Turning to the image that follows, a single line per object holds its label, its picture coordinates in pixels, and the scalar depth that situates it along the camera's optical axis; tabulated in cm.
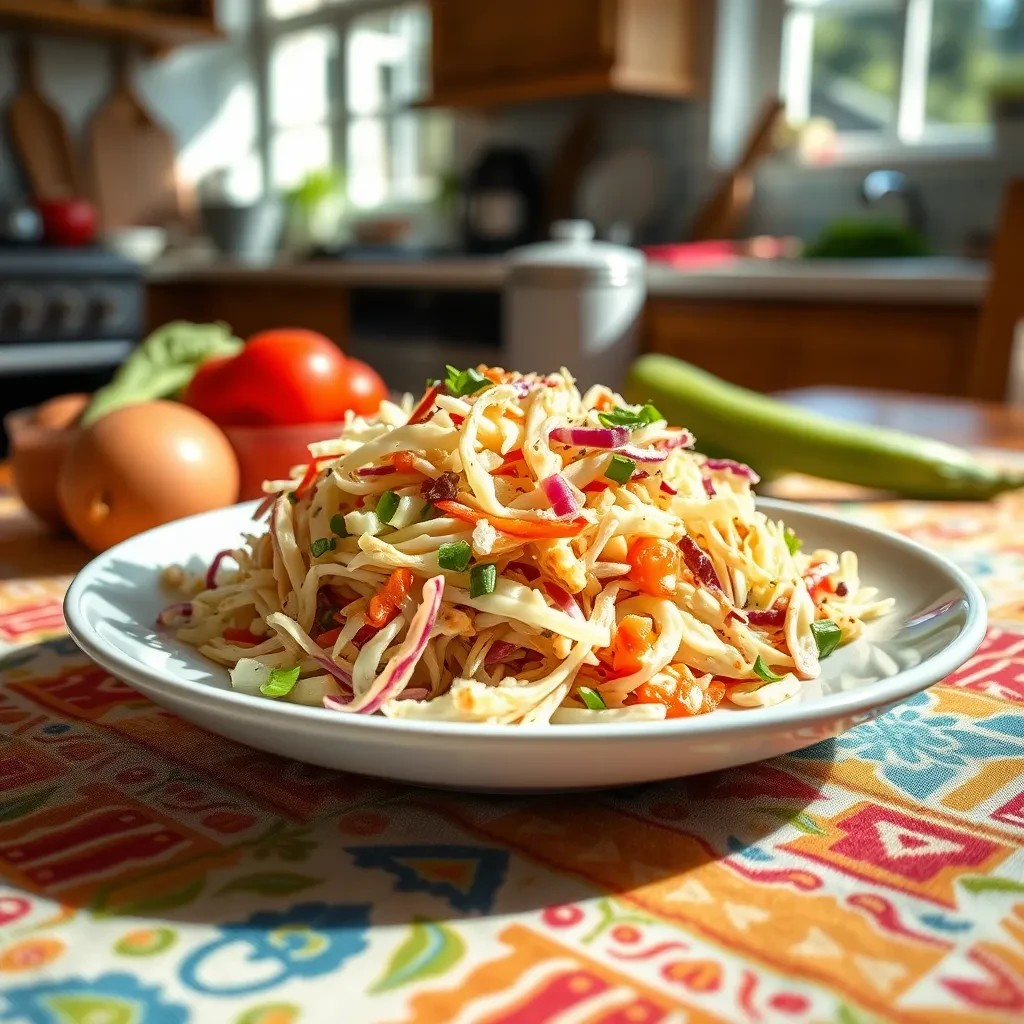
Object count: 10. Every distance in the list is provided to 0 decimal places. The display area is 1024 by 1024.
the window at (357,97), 499
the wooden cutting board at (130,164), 487
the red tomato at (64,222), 379
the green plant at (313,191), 500
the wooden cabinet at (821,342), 268
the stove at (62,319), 349
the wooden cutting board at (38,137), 457
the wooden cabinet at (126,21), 421
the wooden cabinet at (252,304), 423
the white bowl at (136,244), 421
